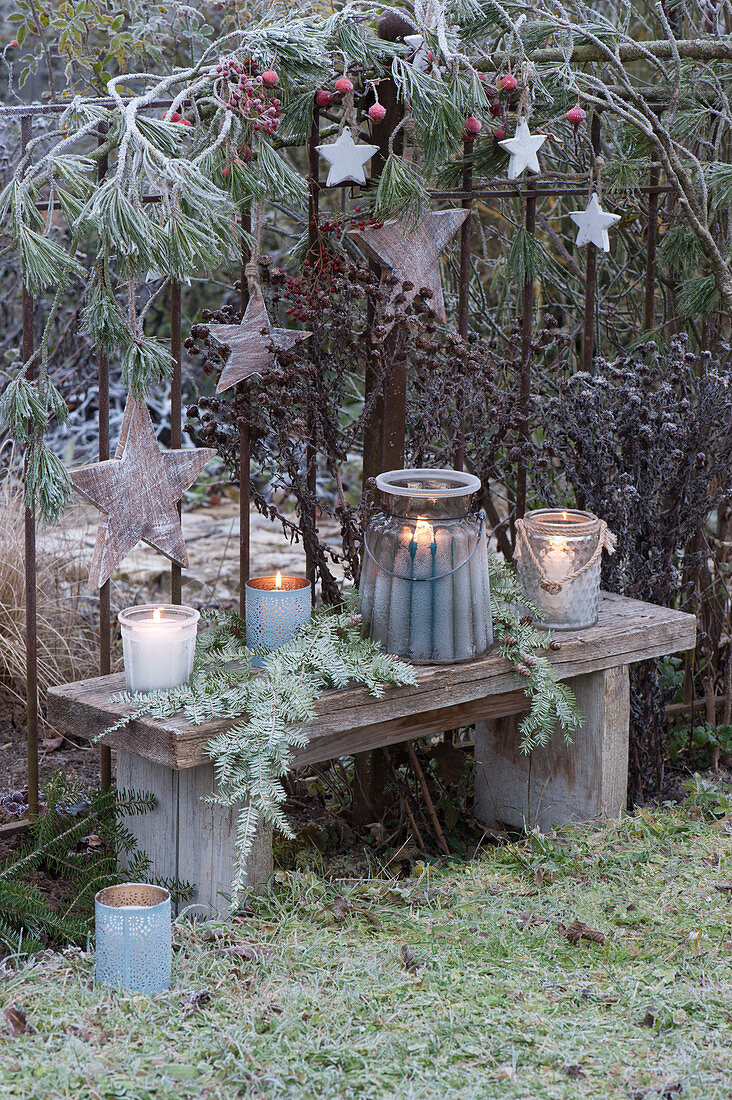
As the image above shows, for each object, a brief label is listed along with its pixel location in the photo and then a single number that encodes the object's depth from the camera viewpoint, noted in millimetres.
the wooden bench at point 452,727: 4855
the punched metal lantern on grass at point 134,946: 4180
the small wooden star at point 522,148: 5562
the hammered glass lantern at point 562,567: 5855
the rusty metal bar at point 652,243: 6898
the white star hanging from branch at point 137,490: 5098
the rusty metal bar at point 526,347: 6340
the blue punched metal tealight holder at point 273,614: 5312
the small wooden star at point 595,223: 6211
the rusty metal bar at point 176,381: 5363
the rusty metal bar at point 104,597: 5262
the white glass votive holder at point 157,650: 4820
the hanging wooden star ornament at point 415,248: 5590
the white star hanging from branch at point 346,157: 5285
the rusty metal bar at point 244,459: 5555
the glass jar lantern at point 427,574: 5215
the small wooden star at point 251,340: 5422
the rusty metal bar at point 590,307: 6692
